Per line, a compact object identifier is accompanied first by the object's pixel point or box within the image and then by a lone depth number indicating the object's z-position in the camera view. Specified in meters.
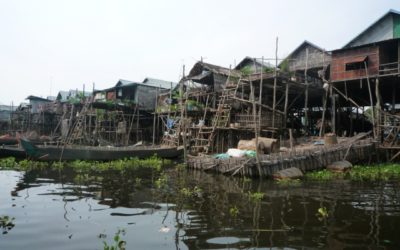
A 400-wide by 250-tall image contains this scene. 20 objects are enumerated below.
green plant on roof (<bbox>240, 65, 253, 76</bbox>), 24.47
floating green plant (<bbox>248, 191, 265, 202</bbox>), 10.36
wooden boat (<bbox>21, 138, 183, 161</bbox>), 20.20
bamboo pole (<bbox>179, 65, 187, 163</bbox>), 18.75
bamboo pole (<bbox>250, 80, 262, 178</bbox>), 14.51
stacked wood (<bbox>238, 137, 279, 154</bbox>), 17.95
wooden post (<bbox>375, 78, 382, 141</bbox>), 19.84
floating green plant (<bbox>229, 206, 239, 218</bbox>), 8.44
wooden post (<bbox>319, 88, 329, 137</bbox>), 22.88
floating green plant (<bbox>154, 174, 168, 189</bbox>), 12.82
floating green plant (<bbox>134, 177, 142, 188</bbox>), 13.15
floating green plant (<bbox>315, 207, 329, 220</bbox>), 8.12
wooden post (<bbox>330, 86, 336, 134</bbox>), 23.12
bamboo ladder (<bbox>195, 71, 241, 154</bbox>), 23.38
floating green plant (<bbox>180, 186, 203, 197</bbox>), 11.11
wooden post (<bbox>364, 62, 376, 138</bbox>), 19.91
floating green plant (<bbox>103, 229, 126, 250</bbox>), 5.06
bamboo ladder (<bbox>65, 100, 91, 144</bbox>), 27.21
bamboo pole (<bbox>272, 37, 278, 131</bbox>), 20.75
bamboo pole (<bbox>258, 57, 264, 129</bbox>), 20.36
